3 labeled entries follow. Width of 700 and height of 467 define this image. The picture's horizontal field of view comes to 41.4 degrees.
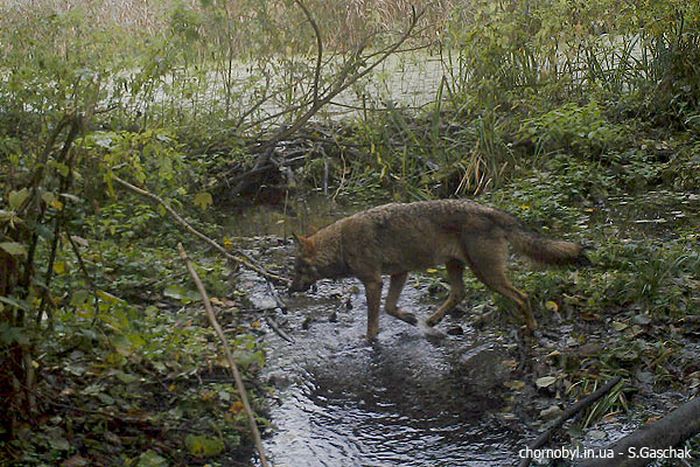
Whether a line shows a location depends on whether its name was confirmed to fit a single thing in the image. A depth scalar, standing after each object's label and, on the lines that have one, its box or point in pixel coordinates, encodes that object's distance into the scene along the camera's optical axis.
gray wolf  7.22
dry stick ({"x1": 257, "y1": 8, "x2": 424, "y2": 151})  10.90
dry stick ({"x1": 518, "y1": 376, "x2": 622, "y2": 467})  5.21
